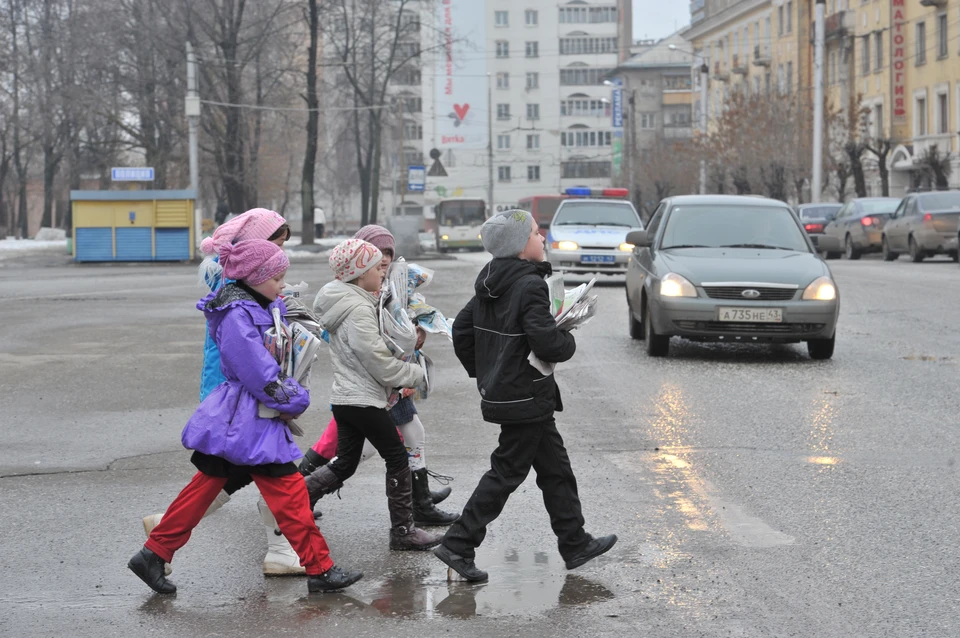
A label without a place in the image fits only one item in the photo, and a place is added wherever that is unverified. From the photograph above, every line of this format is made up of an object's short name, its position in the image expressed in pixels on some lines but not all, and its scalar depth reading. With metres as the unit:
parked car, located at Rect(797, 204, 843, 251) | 43.11
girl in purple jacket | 5.05
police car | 26.39
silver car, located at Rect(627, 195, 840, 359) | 12.59
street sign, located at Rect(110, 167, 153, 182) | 43.62
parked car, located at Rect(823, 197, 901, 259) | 36.50
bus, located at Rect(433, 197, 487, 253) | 59.38
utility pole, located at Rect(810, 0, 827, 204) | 48.44
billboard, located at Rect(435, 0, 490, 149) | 115.56
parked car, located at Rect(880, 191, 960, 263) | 31.23
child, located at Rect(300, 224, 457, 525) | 6.17
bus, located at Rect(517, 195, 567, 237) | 60.12
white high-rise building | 122.50
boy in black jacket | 5.14
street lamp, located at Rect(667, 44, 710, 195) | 67.81
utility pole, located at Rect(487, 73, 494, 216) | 105.01
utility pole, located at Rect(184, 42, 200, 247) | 43.34
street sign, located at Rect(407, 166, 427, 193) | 57.69
